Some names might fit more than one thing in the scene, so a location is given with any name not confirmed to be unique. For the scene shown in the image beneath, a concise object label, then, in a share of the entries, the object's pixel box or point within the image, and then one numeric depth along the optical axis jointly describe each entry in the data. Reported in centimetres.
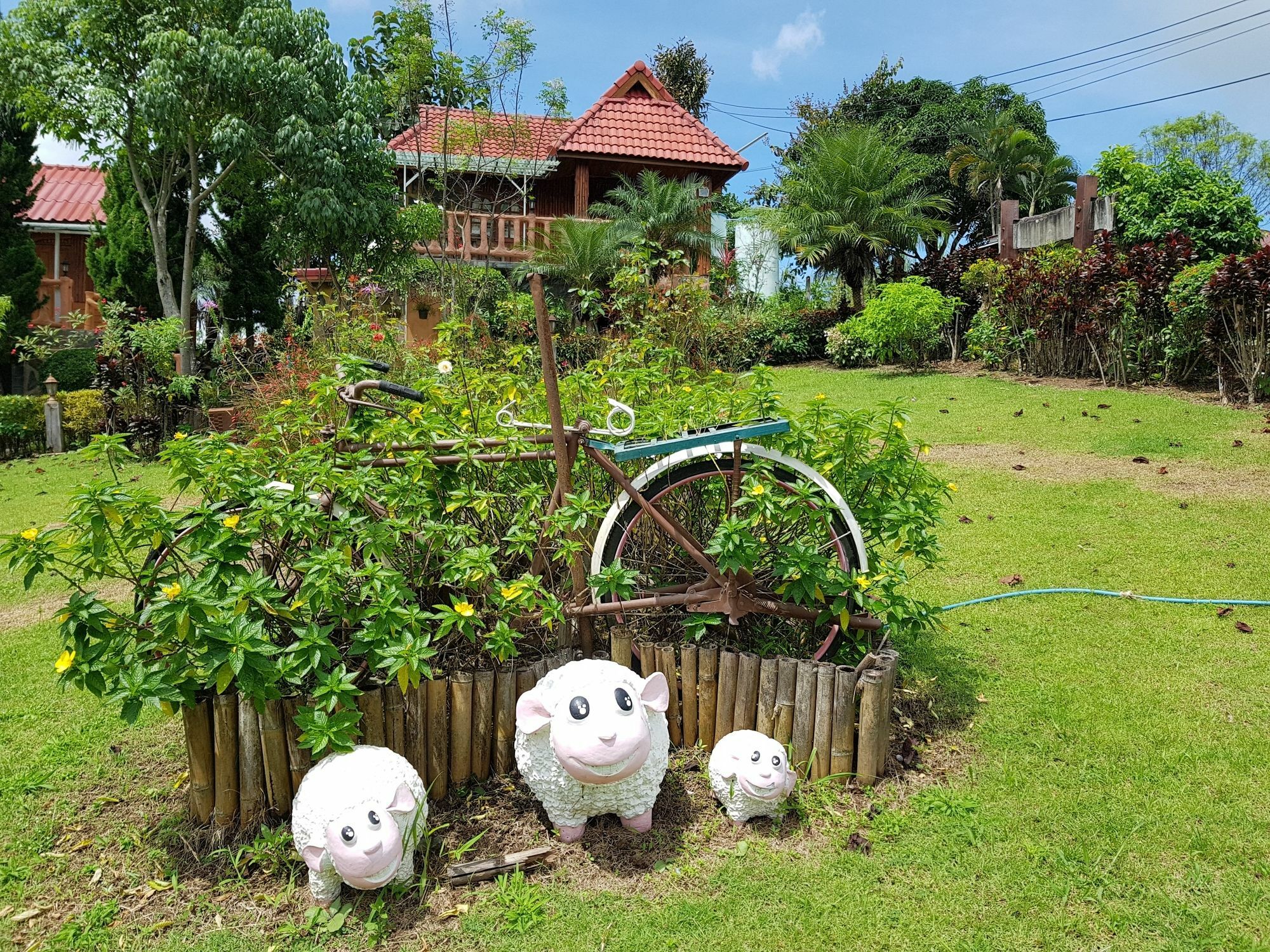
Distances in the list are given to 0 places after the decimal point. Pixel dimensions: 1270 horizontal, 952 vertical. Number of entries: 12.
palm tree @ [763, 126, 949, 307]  1950
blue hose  486
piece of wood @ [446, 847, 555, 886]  282
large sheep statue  281
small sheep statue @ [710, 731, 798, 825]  301
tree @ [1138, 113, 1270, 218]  4112
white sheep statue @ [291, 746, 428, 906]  261
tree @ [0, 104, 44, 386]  1498
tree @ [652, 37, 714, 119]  3188
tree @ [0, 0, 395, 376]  1263
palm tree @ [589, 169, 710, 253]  1808
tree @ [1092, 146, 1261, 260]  1267
